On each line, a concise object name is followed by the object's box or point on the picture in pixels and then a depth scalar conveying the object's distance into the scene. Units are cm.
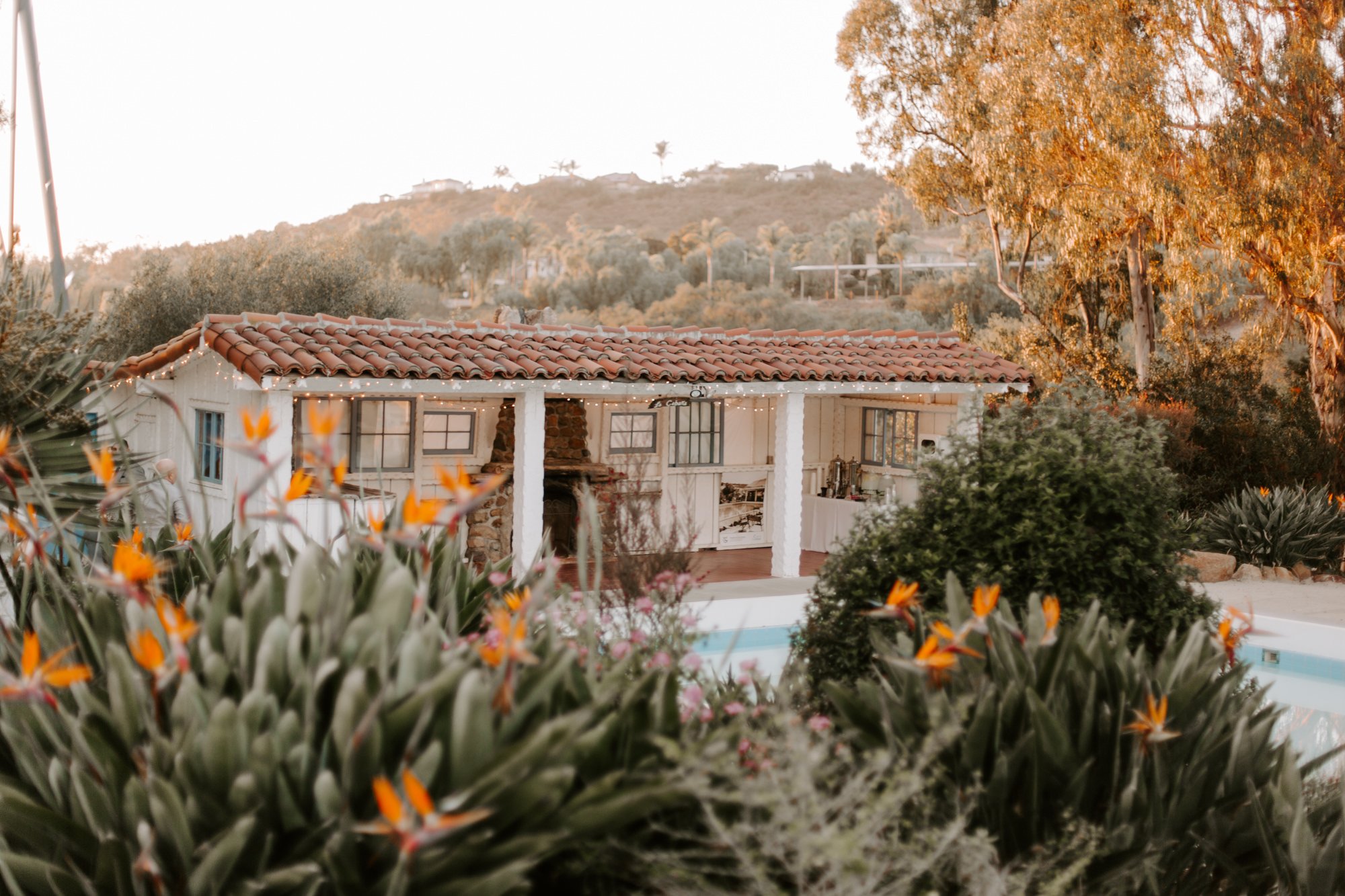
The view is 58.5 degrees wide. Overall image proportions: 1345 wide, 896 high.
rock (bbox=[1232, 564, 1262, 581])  1473
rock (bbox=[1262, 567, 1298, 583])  1476
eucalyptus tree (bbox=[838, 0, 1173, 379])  1739
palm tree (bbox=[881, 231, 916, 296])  6044
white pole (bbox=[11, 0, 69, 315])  1392
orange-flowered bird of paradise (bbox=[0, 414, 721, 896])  298
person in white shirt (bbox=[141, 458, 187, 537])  1138
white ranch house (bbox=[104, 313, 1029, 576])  1217
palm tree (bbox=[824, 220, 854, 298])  6116
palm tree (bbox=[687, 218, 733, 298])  6275
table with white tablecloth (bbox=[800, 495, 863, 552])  1678
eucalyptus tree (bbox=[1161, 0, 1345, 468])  1567
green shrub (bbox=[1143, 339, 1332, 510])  1714
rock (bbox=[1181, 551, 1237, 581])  1418
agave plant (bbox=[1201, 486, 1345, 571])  1500
